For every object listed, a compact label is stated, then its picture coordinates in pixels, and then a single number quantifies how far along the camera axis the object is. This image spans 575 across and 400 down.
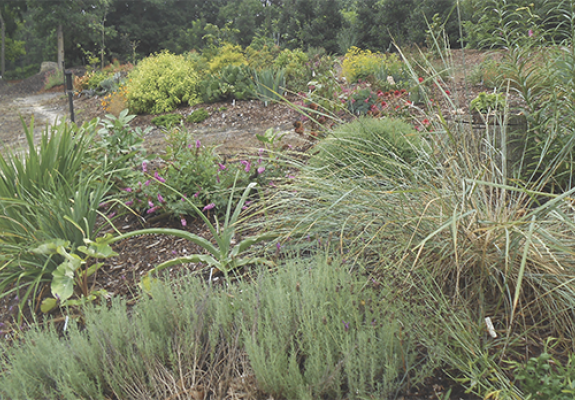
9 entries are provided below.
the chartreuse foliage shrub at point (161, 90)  7.75
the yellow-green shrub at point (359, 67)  7.75
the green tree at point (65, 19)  21.41
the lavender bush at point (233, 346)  1.35
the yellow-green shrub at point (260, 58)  8.59
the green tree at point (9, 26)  24.50
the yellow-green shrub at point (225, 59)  8.86
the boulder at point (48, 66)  21.32
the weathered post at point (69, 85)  5.09
